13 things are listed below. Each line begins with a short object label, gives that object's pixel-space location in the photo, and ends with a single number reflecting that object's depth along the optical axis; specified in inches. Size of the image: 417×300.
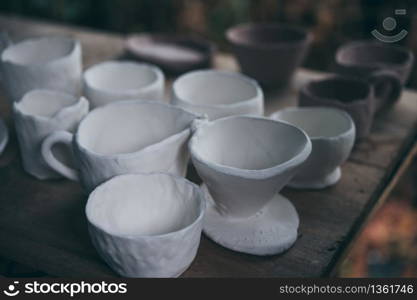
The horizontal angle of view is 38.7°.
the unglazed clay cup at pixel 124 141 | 30.4
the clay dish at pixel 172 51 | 49.1
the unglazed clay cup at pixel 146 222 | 26.4
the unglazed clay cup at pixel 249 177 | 28.4
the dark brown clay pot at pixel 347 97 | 38.2
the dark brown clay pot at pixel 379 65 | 42.1
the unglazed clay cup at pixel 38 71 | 39.2
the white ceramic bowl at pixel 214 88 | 38.5
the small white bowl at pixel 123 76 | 40.7
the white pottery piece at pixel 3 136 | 38.9
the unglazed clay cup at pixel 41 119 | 34.4
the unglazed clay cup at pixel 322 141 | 33.8
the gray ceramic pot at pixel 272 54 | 45.6
